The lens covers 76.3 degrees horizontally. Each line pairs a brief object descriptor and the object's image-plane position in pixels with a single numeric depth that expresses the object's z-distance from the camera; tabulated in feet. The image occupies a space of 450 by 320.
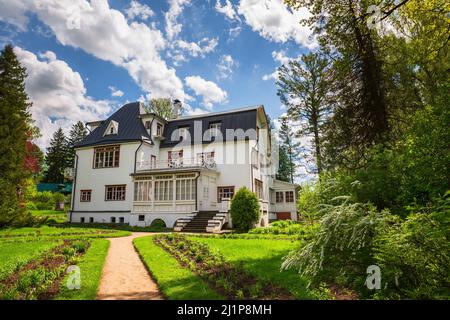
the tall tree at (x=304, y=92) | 84.79
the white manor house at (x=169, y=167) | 73.67
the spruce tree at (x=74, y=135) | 189.87
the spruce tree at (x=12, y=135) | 64.03
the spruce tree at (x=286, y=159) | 156.87
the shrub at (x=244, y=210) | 60.59
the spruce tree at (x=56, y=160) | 183.82
